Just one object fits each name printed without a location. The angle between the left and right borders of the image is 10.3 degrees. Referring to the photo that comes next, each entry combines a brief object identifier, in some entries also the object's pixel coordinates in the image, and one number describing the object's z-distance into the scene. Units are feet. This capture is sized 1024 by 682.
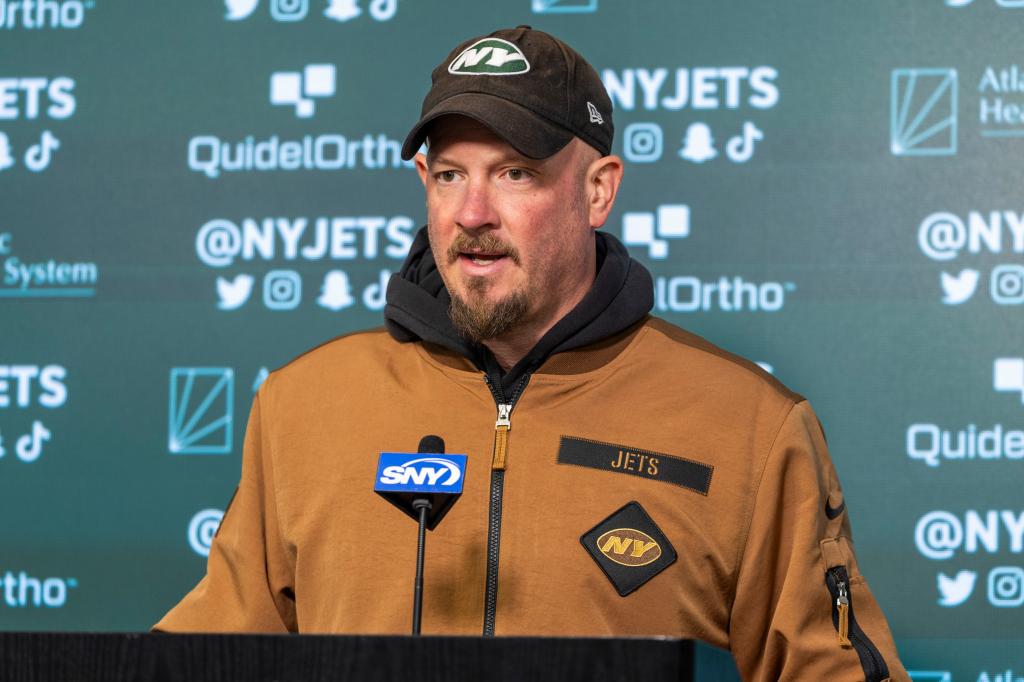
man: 16.23
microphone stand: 15.43
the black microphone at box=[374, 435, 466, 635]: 15.48
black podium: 14.70
